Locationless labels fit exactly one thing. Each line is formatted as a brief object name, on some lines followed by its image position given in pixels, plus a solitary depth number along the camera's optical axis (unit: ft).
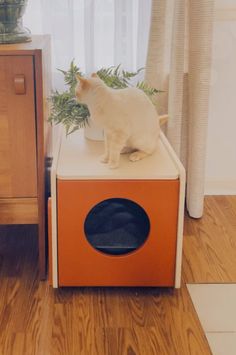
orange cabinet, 5.16
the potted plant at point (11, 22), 5.43
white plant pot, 5.99
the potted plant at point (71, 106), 5.76
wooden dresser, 5.03
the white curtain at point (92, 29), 6.72
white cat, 5.21
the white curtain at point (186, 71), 6.60
